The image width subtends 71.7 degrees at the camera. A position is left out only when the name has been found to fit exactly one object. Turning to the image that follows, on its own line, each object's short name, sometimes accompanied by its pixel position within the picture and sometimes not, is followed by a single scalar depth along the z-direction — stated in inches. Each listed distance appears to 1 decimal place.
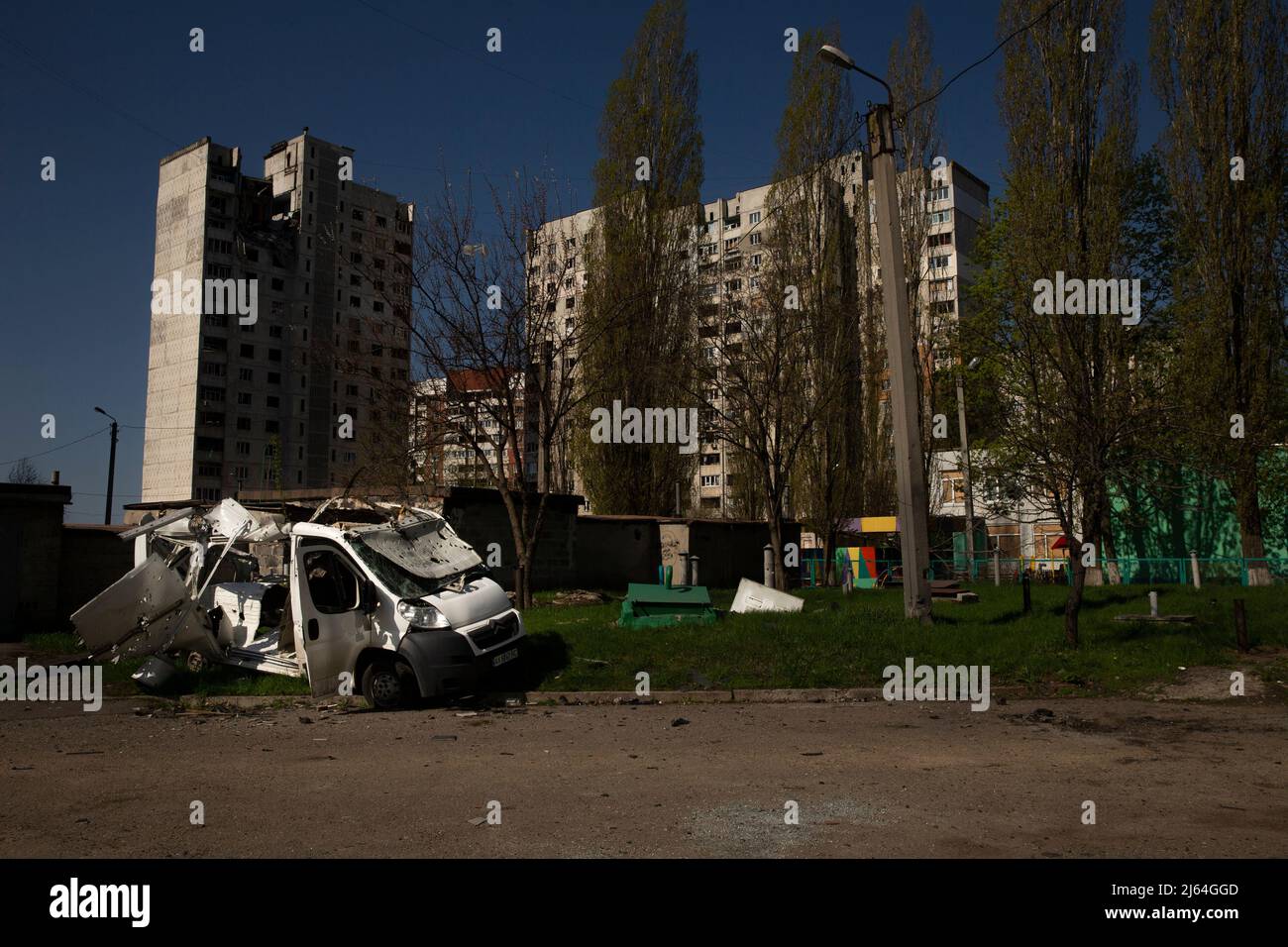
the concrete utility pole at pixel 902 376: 540.4
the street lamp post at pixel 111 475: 1793.8
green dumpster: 576.4
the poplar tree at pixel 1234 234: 926.4
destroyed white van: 419.8
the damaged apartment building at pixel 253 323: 3164.4
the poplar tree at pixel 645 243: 1198.3
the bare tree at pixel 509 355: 738.2
